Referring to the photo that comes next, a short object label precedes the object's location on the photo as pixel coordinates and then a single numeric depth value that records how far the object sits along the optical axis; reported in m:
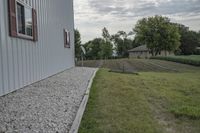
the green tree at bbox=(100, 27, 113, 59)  38.58
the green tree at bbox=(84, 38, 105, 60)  39.36
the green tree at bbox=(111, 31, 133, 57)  44.60
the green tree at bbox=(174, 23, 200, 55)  40.53
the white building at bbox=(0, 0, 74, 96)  3.52
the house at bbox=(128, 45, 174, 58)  44.45
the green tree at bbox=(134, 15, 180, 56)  37.82
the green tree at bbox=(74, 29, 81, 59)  25.62
